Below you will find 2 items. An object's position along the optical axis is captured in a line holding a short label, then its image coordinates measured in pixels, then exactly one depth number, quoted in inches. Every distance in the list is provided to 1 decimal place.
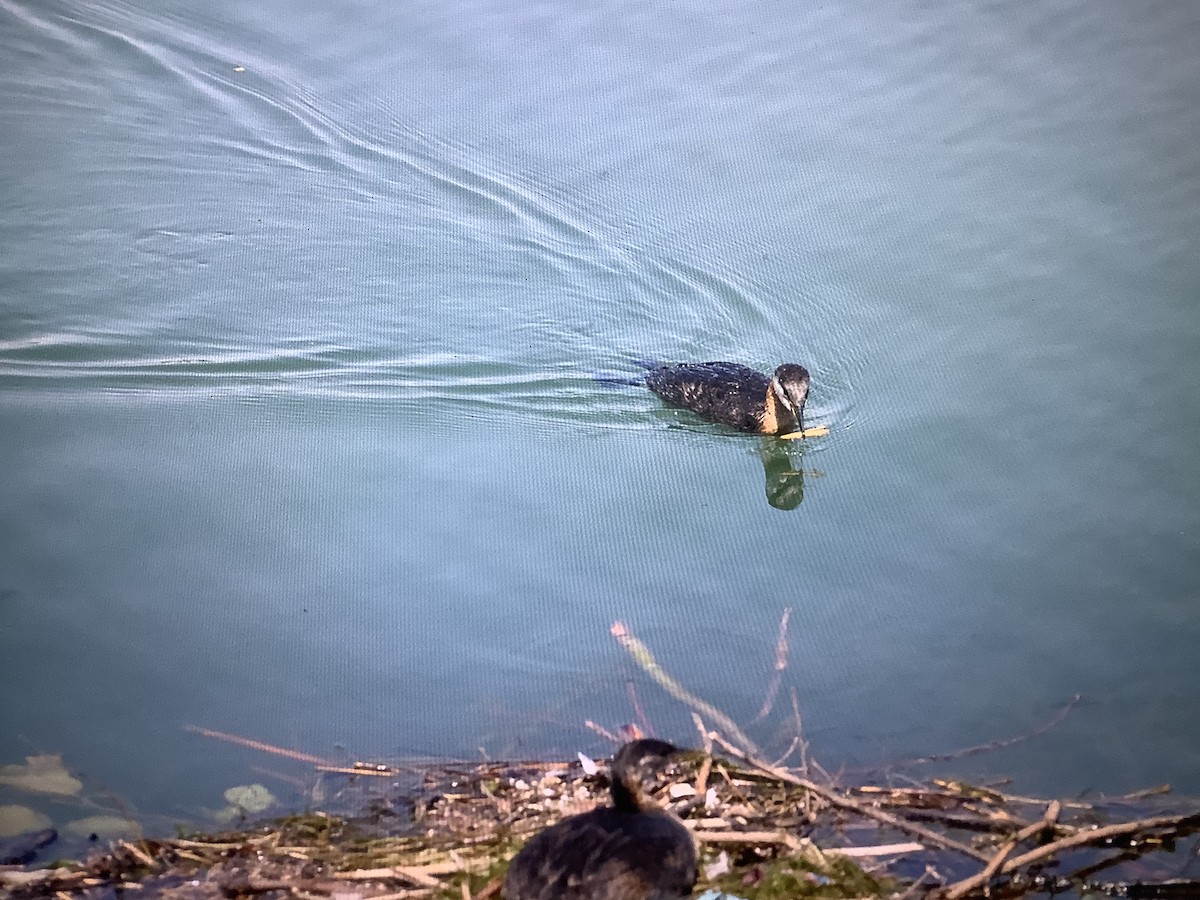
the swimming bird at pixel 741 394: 269.9
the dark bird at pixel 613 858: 157.5
